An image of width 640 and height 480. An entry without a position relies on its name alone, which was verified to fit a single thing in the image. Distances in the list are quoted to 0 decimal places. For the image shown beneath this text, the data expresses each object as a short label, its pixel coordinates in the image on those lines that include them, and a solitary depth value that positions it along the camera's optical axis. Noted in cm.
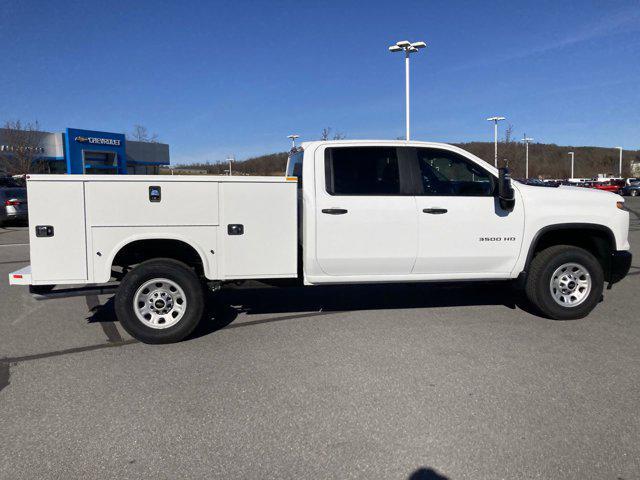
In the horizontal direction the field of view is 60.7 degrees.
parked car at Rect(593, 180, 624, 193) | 5182
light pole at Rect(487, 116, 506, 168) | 4847
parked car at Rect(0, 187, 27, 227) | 1892
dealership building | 3712
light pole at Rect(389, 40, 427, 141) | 2621
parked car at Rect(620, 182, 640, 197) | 5135
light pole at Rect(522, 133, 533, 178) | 6861
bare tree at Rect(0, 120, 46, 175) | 4328
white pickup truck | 530
